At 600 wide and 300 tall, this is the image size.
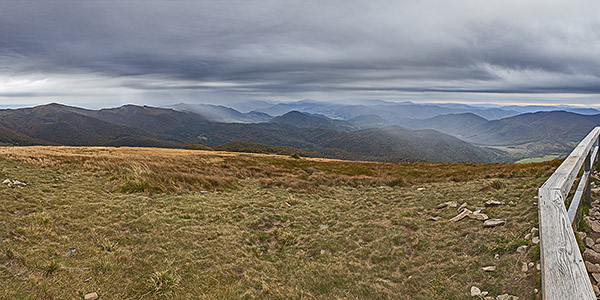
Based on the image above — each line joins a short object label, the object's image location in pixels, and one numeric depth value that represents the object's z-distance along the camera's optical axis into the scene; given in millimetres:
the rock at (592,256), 4180
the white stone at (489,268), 5530
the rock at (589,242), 4694
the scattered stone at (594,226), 5184
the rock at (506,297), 4402
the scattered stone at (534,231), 5877
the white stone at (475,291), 5056
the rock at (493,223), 7617
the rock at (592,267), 3968
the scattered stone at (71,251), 6562
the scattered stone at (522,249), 5579
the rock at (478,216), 8355
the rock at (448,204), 10794
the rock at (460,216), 9016
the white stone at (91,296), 5270
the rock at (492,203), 9617
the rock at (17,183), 10955
